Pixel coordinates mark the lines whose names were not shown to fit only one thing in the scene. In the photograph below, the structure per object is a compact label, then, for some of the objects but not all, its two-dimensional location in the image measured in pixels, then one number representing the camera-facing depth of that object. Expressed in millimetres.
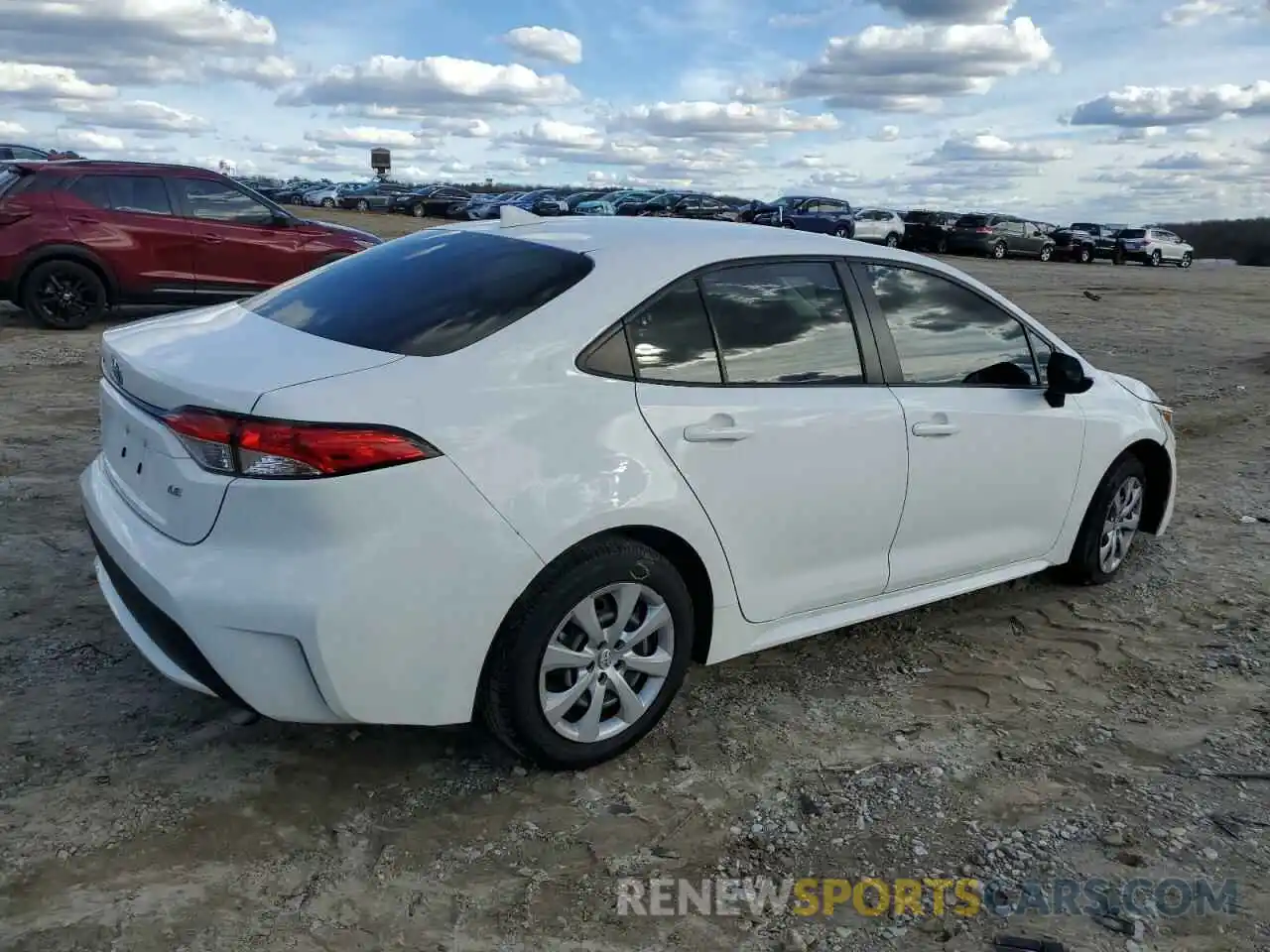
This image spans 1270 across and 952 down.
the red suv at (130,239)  10352
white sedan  2697
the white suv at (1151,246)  39375
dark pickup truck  39219
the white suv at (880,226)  36656
